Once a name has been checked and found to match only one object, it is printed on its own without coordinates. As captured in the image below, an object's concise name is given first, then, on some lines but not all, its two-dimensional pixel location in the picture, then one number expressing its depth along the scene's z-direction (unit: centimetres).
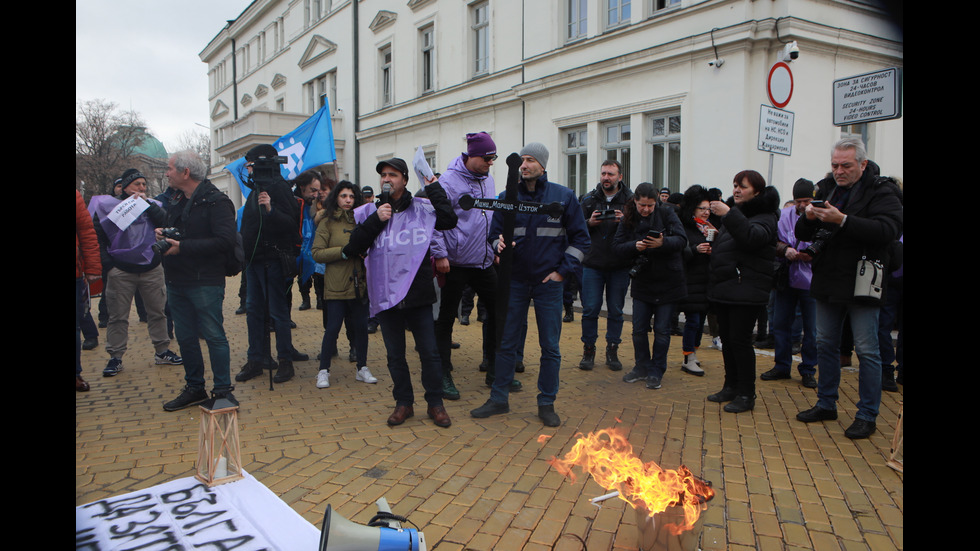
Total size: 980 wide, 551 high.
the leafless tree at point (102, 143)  2253
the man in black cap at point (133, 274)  649
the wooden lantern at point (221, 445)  330
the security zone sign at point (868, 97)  592
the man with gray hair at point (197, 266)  491
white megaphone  240
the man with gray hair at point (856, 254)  414
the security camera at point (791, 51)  1052
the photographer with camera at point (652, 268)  579
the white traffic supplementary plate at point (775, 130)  721
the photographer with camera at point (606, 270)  649
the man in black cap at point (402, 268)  445
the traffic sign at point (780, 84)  769
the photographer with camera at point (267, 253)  584
